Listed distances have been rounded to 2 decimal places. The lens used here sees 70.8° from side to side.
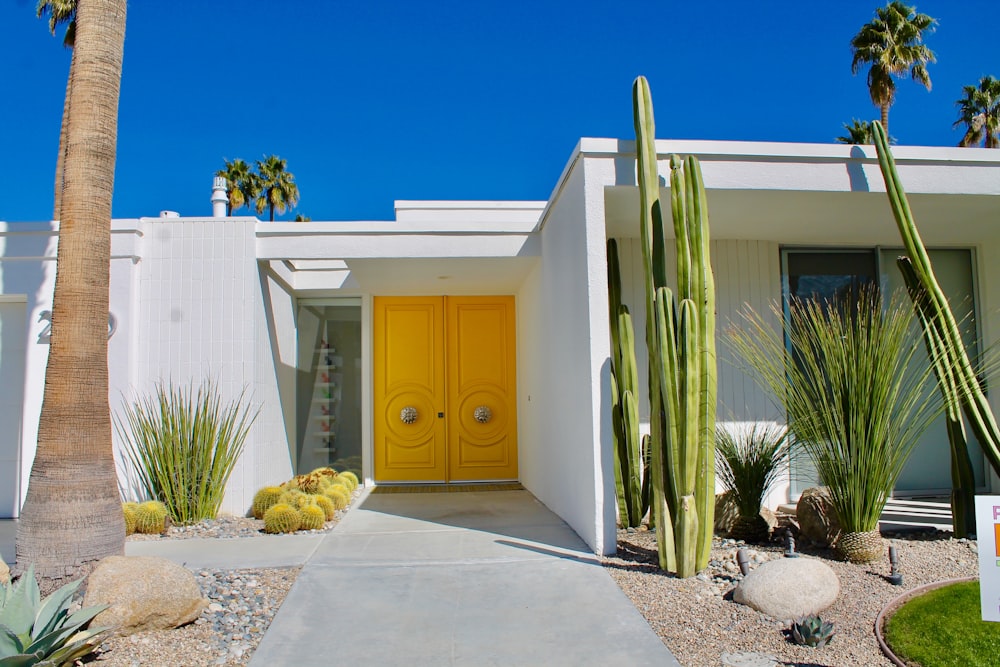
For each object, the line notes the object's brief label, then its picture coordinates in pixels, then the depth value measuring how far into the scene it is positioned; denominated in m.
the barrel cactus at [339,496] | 7.29
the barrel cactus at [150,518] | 6.09
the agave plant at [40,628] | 2.86
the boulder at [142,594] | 3.58
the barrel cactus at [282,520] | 6.19
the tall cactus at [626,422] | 5.62
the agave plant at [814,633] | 3.52
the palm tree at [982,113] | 19.80
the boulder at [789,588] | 3.86
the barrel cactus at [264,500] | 6.89
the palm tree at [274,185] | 26.38
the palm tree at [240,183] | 25.22
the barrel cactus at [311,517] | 6.29
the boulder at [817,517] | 4.96
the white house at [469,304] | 5.59
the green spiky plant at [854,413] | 4.56
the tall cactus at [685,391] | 4.34
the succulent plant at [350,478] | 8.55
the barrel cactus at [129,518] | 6.10
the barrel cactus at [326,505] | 6.77
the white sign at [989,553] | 2.60
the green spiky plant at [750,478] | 5.43
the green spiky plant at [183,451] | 6.48
